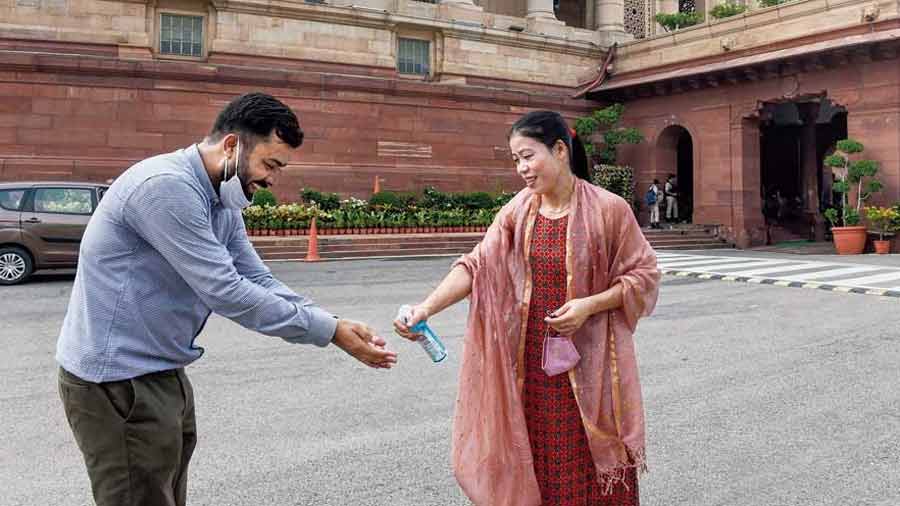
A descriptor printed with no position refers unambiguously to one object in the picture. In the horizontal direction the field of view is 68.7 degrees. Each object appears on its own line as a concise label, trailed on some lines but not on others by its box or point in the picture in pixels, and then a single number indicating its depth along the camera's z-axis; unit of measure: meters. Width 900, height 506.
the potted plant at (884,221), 16.45
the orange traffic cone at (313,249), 14.59
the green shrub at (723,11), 23.78
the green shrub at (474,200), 19.53
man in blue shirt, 1.90
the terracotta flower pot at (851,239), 16.98
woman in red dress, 2.44
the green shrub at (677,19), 25.77
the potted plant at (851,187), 17.02
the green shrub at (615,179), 22.50
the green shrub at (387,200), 17.97
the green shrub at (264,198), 15.86
